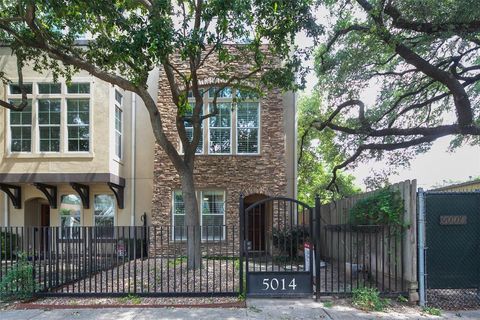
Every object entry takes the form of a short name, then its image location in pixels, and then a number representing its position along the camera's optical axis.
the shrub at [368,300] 7.33
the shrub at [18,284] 7.95
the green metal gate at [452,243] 7.67
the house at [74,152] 14.02
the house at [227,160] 14.78
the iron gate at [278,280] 7.95
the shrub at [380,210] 7.89
